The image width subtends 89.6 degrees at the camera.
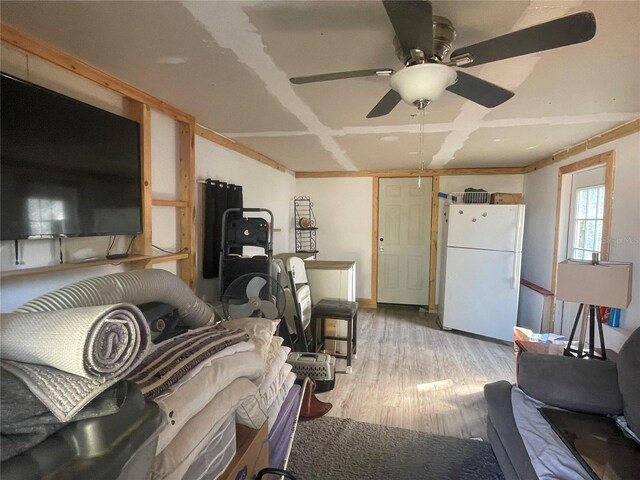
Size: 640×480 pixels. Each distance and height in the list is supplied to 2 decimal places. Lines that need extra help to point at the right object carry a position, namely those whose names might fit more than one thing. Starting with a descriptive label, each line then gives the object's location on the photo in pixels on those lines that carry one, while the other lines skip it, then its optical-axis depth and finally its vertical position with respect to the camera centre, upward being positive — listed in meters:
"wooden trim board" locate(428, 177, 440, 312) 4.71 -0.28
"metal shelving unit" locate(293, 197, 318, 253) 5.00 -0.04
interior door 4.83 -0.24
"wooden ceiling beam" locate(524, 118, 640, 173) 2.36 +0.76
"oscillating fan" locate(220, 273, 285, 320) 2.10 -0.50
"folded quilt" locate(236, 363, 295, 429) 0.99 -0.60
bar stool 2.93 -0.89
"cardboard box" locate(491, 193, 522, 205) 3.71 +0.32
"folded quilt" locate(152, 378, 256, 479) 0.67 -0.49
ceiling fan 0.97 +0.62
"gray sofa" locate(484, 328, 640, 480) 1.47 -0.82
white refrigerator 3.57 -0.49
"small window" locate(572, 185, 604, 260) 2.82 +0.06
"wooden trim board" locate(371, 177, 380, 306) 4.92 -0.32
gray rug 1.75 -1.35
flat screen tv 1.21 +0.22
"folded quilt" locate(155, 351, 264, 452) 0.70 -0.42
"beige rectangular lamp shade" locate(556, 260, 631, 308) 2.03 -0.36
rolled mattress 0.48 -0.21
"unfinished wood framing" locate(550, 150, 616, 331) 2.54 +0.37
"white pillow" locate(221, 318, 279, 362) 1.26 -0.45
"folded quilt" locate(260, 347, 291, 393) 1.21 -0.60
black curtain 2.62 -0.06
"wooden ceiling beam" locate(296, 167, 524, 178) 4.48 +0.77
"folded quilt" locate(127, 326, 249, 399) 0.75 -0.37
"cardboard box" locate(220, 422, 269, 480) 0.86 -0.68
